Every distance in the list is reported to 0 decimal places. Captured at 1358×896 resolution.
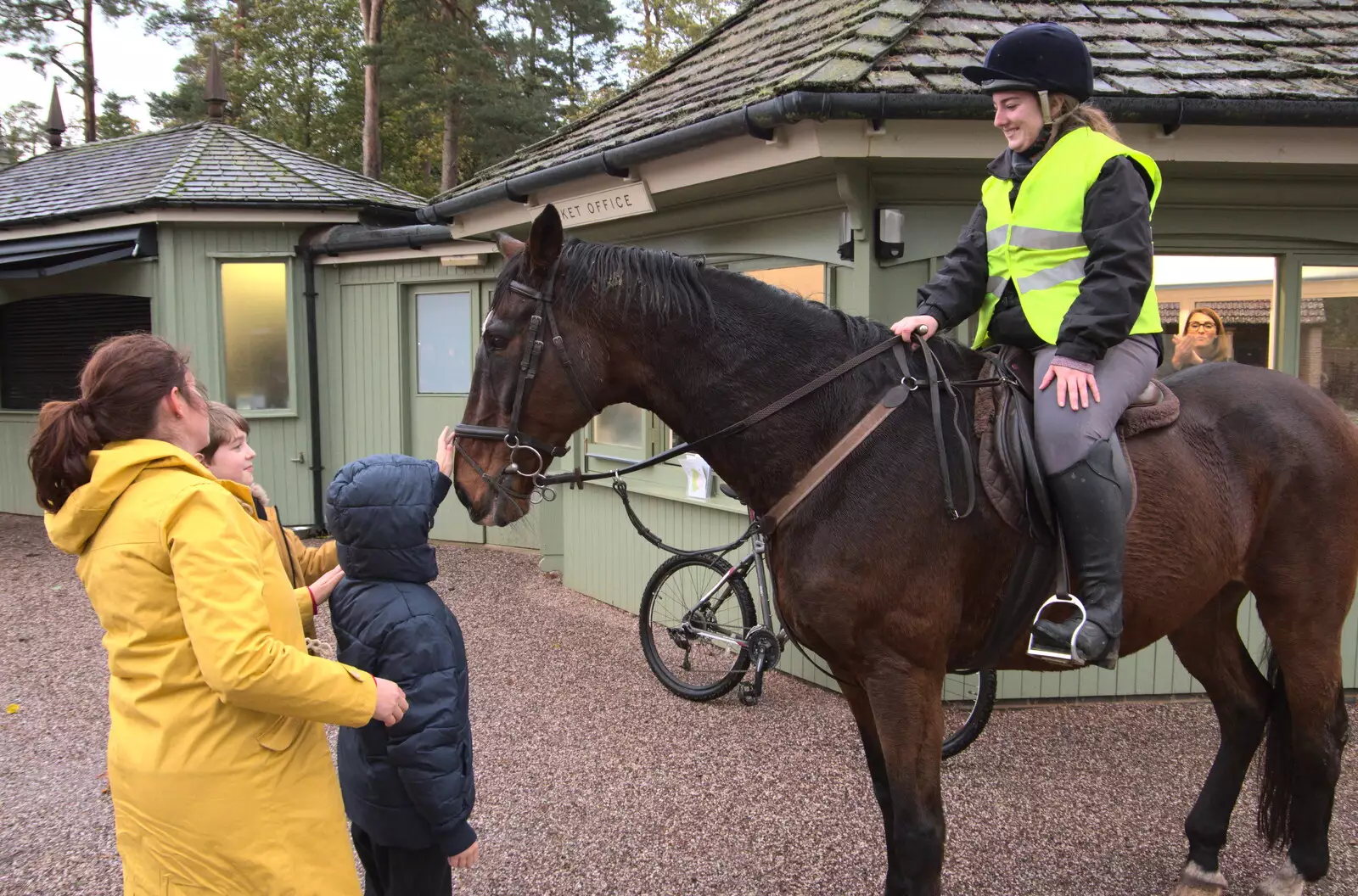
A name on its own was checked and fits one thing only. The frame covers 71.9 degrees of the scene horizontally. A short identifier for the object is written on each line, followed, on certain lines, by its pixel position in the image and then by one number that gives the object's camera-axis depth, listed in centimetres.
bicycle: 475
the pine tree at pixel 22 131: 3872
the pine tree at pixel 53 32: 2564
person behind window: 487
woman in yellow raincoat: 178
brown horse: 245
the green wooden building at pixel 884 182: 433
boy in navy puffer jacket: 217
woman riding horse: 243
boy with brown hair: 280
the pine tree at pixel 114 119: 2859
